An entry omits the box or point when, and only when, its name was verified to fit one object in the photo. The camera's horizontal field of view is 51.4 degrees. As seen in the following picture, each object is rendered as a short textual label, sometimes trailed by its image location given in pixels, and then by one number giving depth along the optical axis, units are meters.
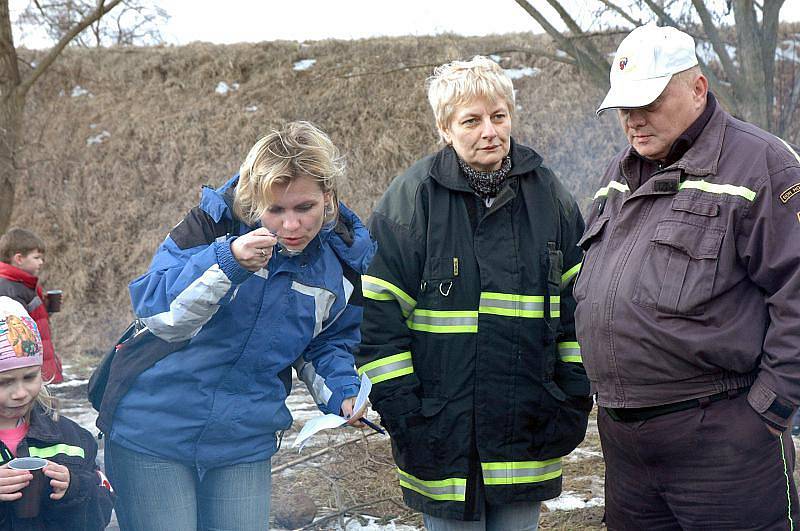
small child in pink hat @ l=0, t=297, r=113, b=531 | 2.45
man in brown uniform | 2.41
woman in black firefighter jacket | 2.86
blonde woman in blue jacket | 2.53
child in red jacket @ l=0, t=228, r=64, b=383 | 6.29
